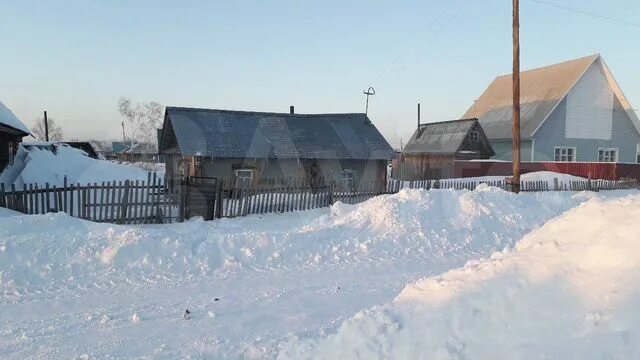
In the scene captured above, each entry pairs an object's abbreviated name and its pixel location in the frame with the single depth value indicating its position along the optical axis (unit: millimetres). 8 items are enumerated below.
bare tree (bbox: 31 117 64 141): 94750
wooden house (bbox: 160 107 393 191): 19688
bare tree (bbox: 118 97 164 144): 99938
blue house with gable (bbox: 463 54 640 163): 32719
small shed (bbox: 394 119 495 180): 32750
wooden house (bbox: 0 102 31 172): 19859
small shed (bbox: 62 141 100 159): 44066
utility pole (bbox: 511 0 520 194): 16927
